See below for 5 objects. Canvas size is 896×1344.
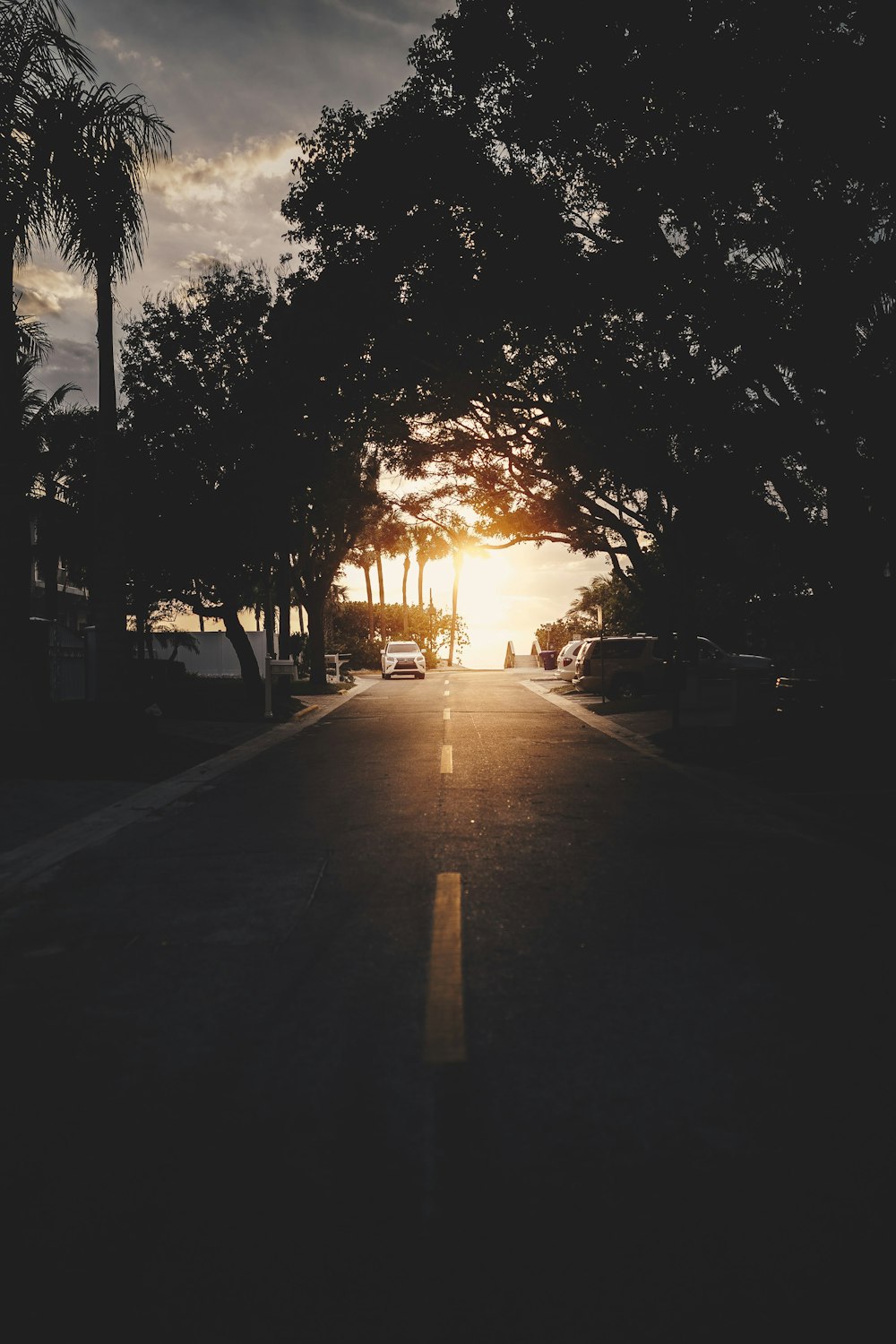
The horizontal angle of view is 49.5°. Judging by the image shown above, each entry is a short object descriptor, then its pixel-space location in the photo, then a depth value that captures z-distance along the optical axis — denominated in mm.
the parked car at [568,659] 35409
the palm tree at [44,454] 30656
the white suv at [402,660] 47969
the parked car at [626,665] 29750
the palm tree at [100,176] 13797
